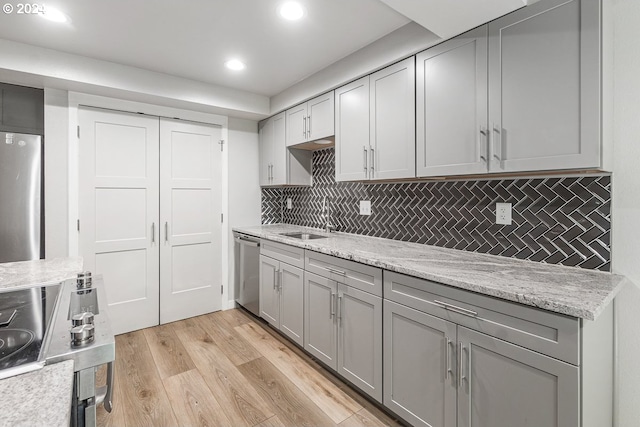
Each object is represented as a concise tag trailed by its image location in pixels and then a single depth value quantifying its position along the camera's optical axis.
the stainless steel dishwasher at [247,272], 3.24
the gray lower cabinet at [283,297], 2.62
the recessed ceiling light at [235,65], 2.67
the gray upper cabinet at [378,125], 2.13
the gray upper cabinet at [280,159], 3.43
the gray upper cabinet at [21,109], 2.53
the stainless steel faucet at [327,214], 3.30
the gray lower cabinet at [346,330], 1.92
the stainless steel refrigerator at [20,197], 2.51
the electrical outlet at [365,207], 2.90
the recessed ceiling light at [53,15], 1.93
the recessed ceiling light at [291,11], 1.89
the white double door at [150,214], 2.94
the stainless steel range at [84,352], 0.74
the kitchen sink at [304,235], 3.09
